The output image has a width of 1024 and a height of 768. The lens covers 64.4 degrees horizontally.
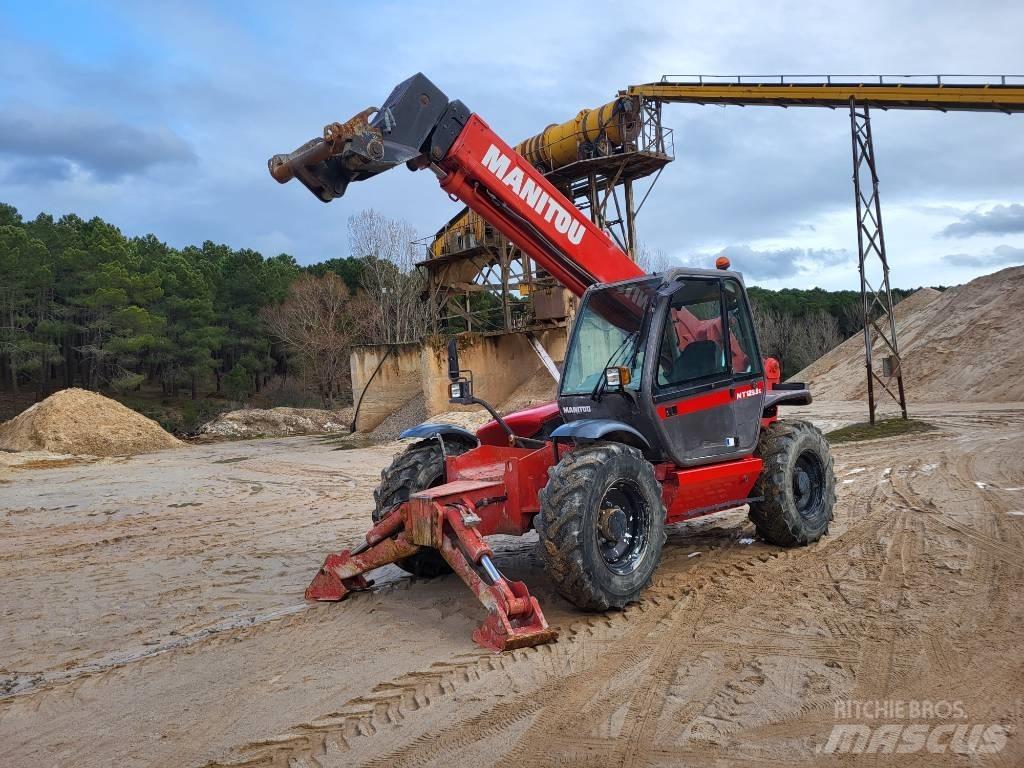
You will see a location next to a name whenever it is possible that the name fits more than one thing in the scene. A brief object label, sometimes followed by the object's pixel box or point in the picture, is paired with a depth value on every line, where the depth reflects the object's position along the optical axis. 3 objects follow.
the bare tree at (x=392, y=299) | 35.75
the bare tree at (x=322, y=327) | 37.41
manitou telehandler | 5.18
